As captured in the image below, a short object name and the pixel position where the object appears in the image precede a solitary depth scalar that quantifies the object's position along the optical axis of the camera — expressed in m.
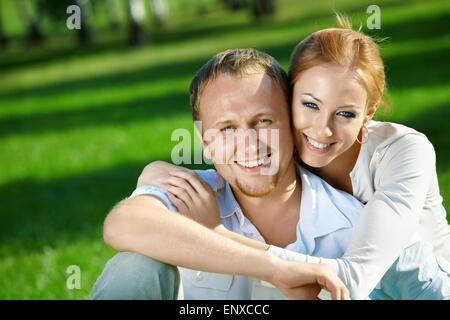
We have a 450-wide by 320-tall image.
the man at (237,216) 2.39
